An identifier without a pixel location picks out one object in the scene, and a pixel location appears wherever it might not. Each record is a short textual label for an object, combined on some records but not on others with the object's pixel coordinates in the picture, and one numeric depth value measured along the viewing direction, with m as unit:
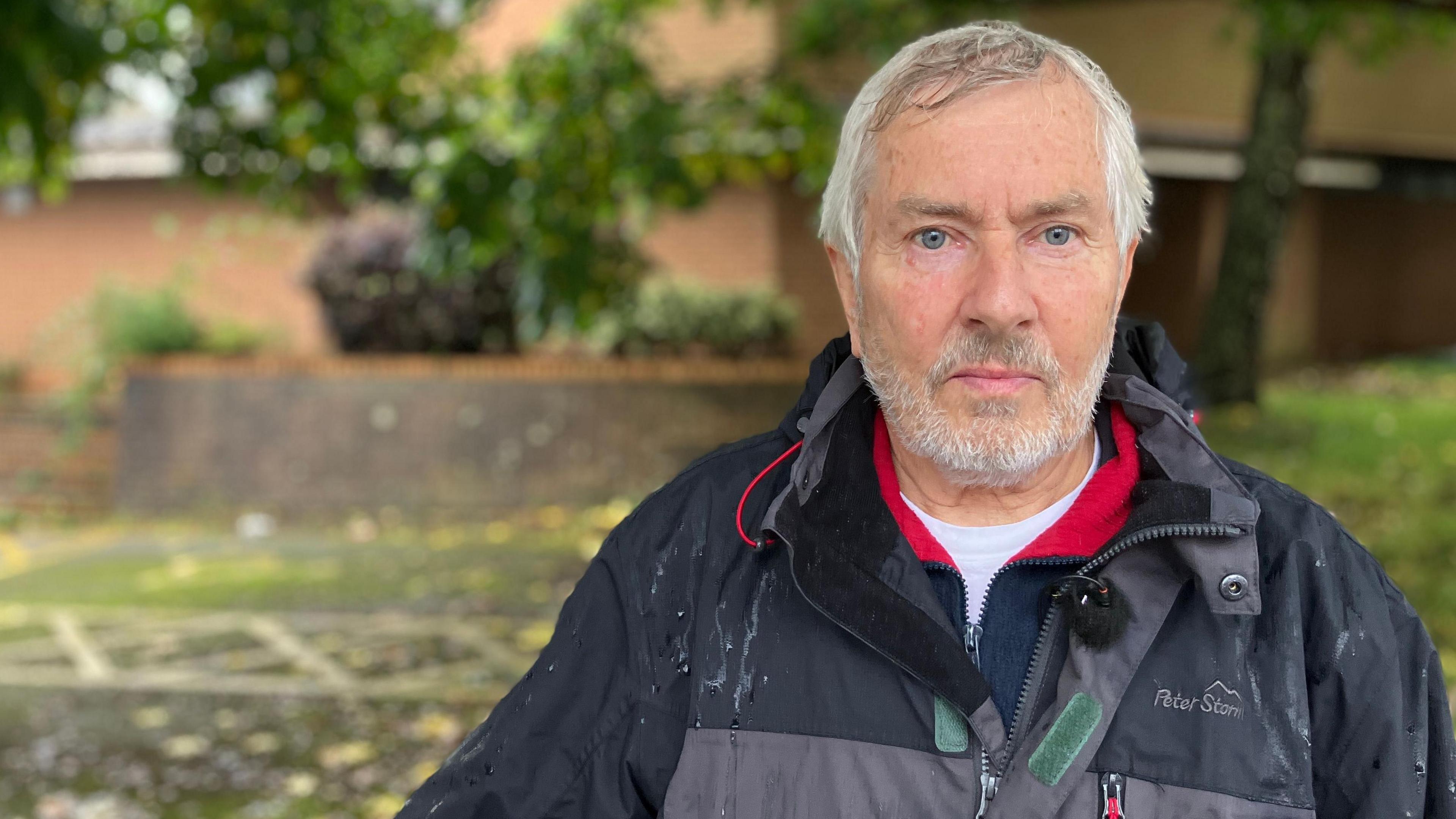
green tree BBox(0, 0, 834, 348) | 5.62
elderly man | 1.62
